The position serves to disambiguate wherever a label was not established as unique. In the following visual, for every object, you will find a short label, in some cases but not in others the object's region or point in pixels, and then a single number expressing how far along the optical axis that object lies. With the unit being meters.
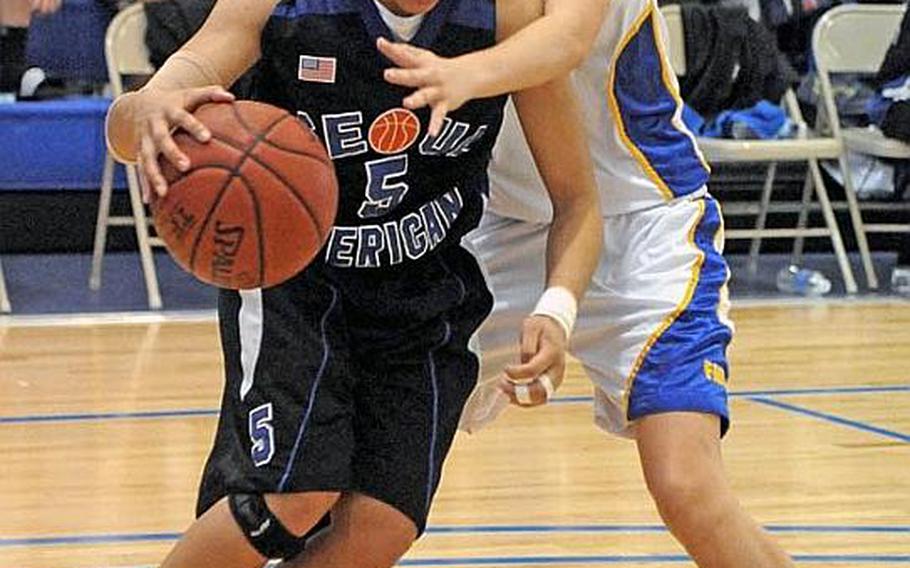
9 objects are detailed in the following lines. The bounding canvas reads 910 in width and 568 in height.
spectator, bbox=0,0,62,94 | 14.51
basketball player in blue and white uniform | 5.23
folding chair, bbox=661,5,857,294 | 12.88
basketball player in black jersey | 4.67
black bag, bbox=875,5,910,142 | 12.97
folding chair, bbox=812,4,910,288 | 13.50
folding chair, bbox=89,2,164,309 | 12.39
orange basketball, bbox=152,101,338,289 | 4.19
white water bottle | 13.36
